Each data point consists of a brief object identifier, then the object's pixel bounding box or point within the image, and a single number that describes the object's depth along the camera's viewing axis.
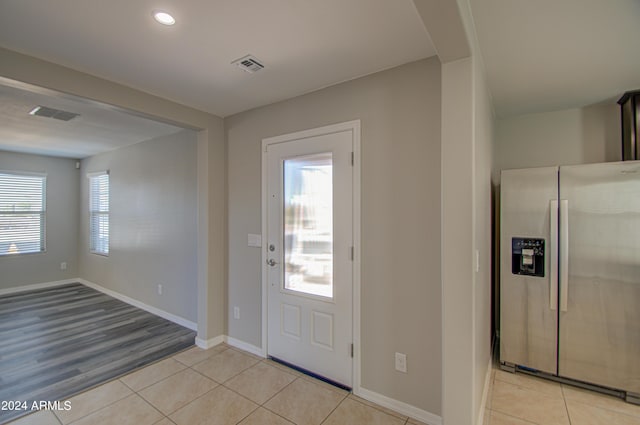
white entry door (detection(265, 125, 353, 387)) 2.32
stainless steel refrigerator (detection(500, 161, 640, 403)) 2.24
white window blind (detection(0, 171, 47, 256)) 4.96
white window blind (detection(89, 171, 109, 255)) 5.18
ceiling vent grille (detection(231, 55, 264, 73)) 2.03
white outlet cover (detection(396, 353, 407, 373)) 2.05
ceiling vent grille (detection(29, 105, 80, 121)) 2.98
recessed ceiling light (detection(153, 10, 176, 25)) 1.56
